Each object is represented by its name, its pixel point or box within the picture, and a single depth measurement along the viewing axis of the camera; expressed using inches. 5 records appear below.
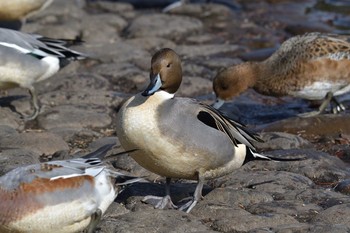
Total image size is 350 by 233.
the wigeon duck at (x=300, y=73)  544.7
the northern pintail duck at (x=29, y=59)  533.6
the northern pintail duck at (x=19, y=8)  669.9
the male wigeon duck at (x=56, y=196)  322.3
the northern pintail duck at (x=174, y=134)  371.2
